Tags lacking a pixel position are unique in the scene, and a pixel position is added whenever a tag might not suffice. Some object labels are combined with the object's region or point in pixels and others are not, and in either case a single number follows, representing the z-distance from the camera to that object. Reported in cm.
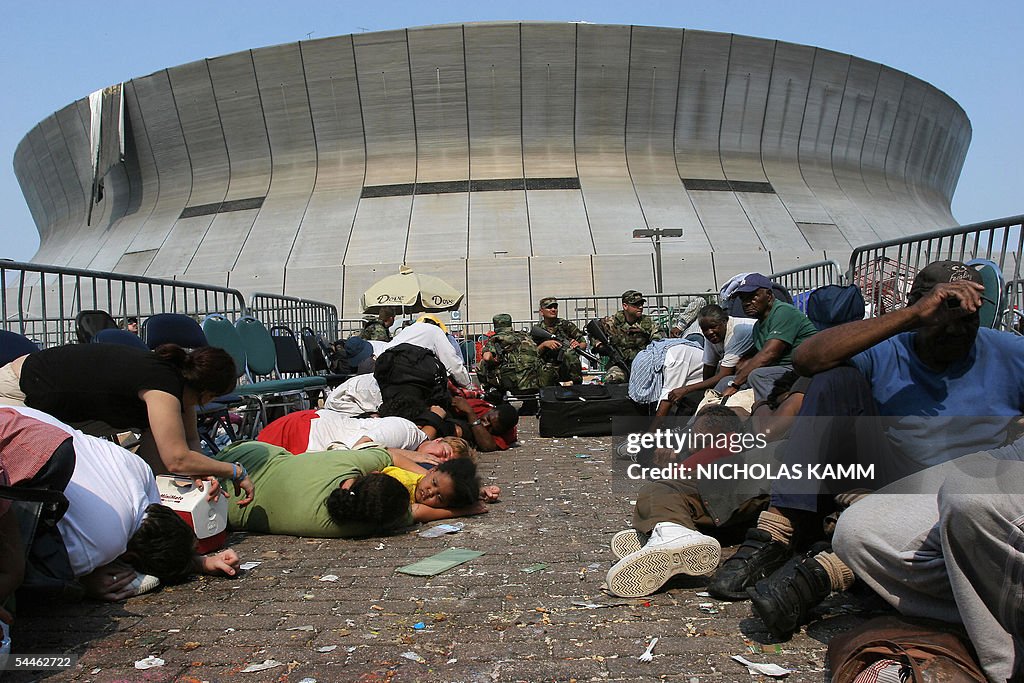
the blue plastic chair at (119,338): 588
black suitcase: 938
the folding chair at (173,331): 686
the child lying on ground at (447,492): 503
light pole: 1862
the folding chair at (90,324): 650
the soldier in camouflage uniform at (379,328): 1362
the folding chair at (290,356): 1041
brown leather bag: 220
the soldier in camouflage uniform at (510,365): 1148
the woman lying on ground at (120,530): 339
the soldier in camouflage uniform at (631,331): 1073
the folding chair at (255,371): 758
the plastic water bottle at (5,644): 269
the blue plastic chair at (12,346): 481
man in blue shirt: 321
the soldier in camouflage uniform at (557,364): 1145
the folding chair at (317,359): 1116
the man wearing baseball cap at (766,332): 582
